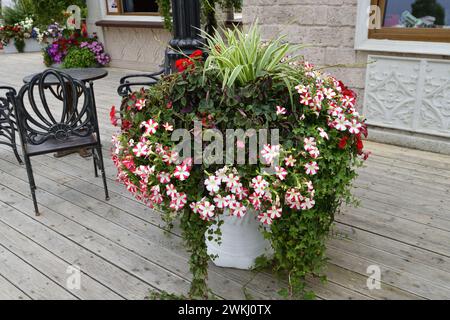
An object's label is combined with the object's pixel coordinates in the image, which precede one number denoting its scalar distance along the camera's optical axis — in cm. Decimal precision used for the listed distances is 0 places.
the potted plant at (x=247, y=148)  152
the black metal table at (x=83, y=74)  311
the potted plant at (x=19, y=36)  1056
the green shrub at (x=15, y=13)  1038
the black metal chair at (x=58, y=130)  235
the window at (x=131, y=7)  734
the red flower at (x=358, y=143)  166
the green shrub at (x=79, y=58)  744
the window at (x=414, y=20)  316
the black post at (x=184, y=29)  198
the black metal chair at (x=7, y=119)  300
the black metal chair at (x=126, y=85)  262
